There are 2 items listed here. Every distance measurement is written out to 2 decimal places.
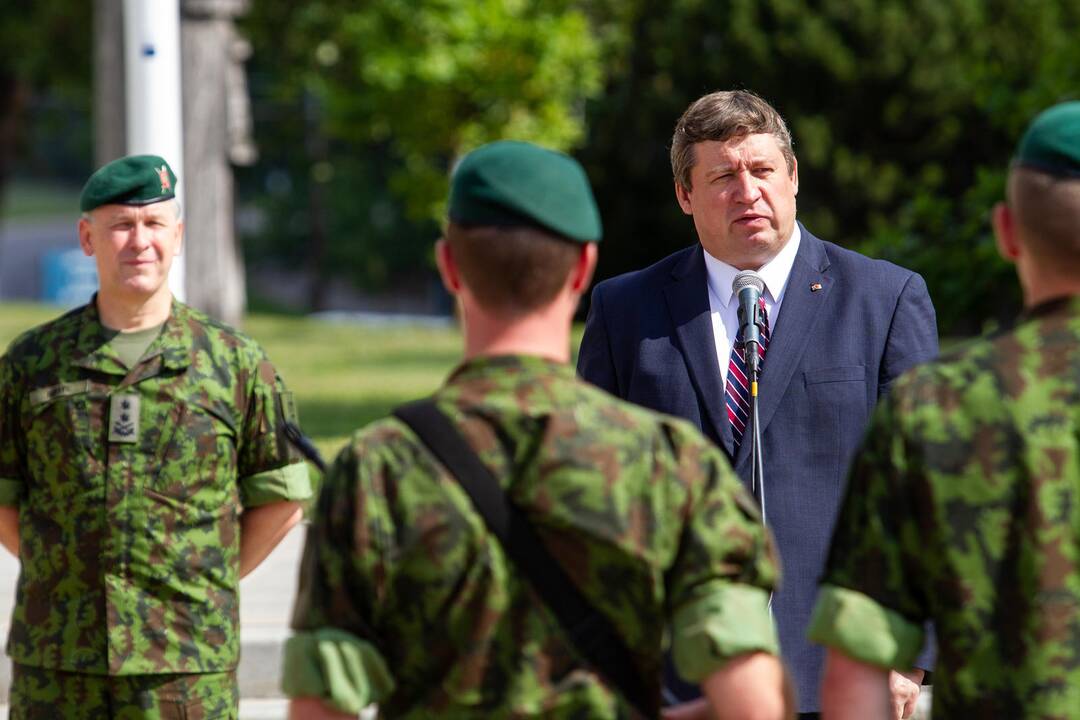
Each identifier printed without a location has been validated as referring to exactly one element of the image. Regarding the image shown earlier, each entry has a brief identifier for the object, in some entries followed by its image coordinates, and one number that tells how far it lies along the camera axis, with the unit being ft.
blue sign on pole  250.78
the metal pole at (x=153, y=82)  57.47
